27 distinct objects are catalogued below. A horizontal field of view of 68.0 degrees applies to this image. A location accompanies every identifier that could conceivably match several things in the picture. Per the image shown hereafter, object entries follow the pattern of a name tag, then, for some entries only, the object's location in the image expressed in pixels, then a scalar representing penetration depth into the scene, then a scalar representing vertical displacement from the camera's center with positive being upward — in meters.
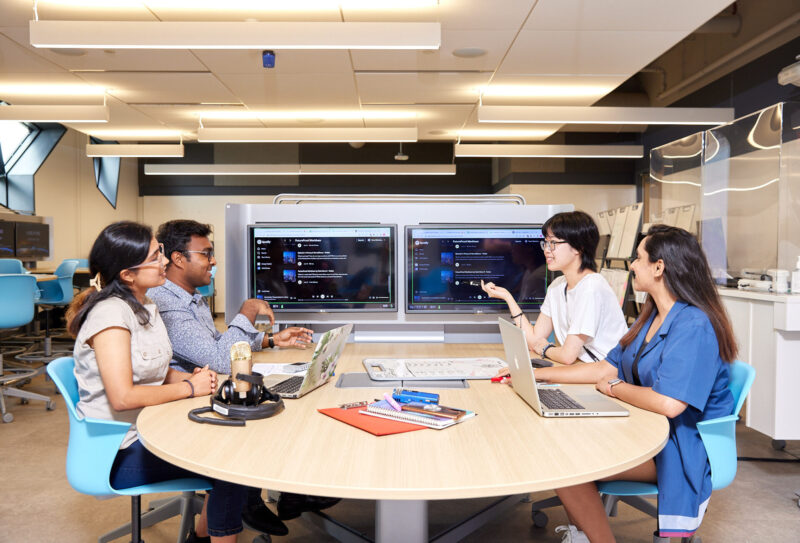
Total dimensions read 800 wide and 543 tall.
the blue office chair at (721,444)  1.71 -0.58
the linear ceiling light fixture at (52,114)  6.00 +1.31
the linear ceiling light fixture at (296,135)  7.05 +1.32
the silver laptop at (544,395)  1.53 -0.43
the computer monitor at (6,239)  6.94 +0.06
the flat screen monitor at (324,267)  2.59 -0.10
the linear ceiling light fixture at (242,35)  3.87 +1.37
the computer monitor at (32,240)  7.30 +0.05
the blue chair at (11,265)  6.04 -0.22
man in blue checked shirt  2.13 -0.31
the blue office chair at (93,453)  1.69 -0.60
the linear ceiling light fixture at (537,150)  8.14 +1.29
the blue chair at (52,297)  6.03 -0.57
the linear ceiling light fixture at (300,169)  9.30 +1.19
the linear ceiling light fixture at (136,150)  8.00 +1.27
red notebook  1.39 -0.44
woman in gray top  1.69 -0.33
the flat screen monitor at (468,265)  2.59 -0.09
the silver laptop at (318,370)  1.61 -0.37
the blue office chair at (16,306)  4.48 -0.49
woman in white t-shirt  2.23 -0.22
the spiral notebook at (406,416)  1.44 -0.43
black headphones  1.48 -0.42
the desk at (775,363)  3.29 -0.69
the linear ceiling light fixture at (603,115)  5.95 +1.32
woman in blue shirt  1.64 -0.39
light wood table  1.10 -0.44
